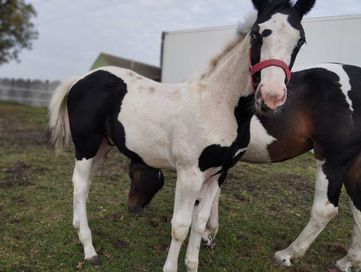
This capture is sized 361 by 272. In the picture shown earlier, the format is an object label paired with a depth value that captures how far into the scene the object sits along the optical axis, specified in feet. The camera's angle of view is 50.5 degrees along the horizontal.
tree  67.97
